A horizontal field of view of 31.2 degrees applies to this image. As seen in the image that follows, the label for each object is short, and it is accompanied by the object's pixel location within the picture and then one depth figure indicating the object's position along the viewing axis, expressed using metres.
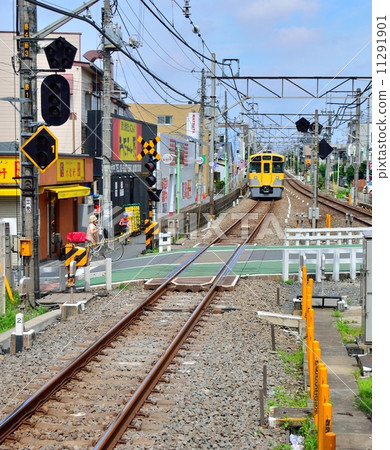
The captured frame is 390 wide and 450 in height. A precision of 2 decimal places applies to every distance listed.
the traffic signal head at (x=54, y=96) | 12.20
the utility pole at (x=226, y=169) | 53.84
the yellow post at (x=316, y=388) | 6.38
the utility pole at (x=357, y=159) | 40.28
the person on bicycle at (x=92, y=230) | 17.62
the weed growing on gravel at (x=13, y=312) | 11.75
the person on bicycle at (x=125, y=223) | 26.53
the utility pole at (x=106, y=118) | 20.62
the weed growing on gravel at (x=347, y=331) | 10.19
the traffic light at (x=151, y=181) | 22.12
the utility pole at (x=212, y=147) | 32.02
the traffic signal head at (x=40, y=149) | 12.41
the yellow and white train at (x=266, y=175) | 45.59
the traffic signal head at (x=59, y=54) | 12.20
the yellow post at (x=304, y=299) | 10.43
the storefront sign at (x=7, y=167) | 18.81
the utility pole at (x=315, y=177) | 27.22
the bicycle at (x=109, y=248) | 20.12
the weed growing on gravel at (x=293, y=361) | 8.99
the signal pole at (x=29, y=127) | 12.49
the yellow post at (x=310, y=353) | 7.47
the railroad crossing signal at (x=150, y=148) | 22.20
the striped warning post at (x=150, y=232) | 22.22
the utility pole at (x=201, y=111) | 37.00
